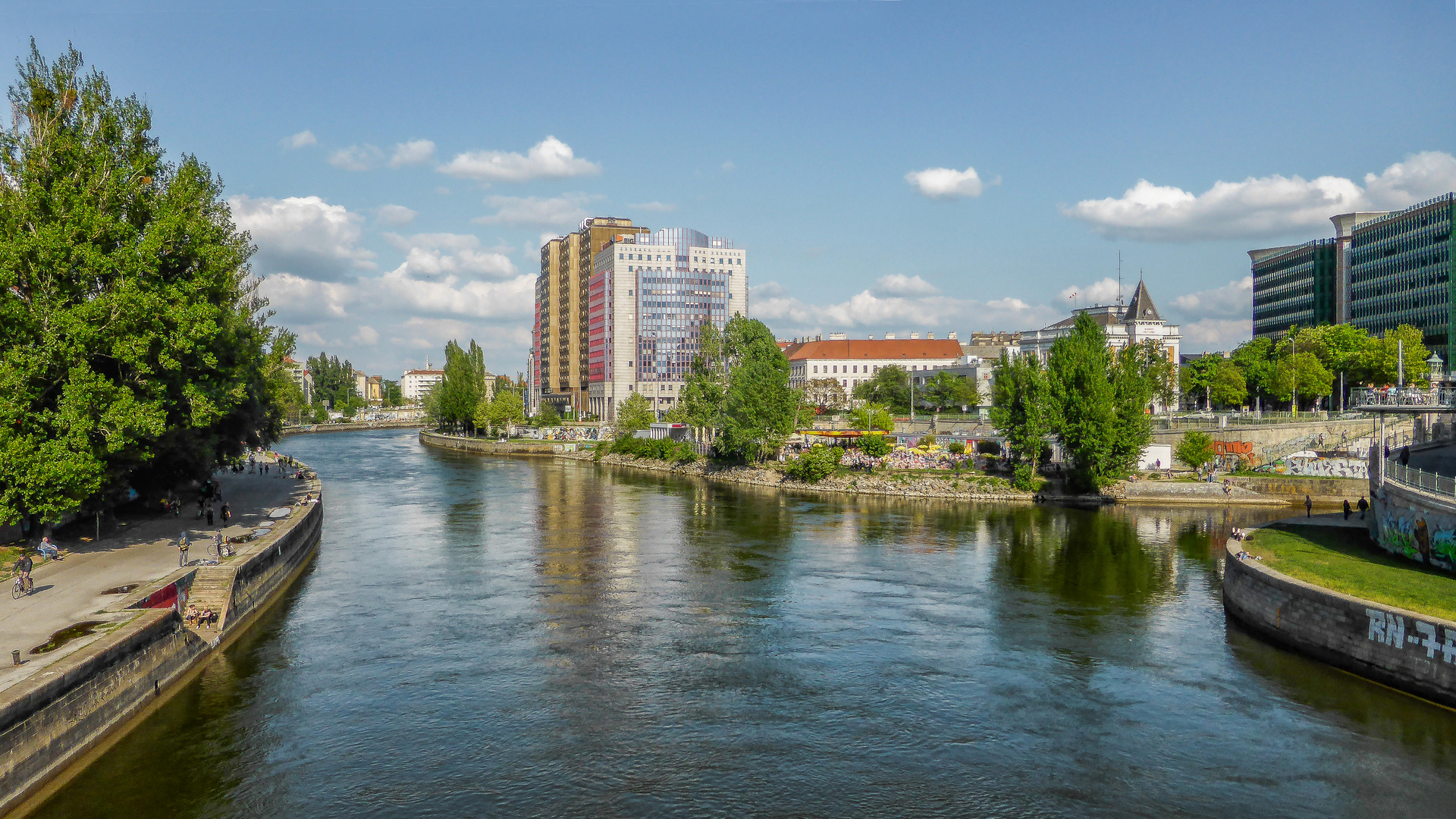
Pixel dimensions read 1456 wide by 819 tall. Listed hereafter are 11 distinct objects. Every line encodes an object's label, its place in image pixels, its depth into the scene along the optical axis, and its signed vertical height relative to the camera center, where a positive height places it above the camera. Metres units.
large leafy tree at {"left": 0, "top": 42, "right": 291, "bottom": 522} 34.44 +4.34
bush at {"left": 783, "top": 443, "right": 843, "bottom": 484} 91.56 -5.63
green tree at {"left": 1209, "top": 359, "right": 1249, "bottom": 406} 125.56 +2.16
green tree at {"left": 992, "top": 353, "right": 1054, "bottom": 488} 80.31 -0.28
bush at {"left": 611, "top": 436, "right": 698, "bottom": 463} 114.81 -5.15
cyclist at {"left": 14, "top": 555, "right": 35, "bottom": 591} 30.28 -5.03
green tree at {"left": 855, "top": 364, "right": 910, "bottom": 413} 178.00 +3.46
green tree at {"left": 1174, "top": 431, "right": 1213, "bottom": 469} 81.88 -4.13
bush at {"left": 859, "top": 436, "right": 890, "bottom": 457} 90.88 -3.79
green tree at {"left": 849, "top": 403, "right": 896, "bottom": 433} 110.12 -1.45
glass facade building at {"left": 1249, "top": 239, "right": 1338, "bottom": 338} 155.00 +20.61
